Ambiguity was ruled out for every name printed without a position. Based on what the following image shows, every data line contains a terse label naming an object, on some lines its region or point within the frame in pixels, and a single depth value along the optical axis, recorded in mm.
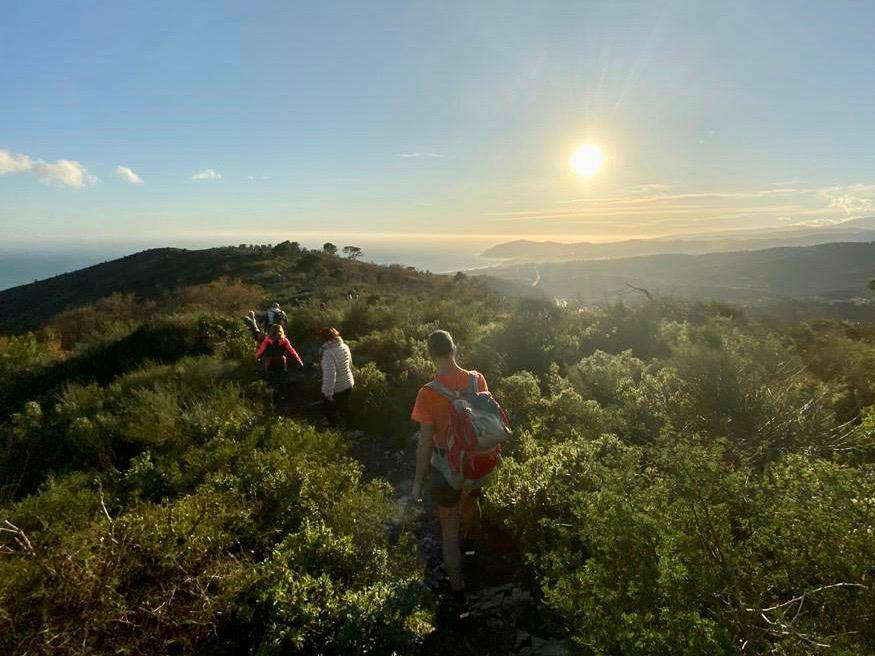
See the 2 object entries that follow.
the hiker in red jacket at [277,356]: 8492
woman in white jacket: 7059
